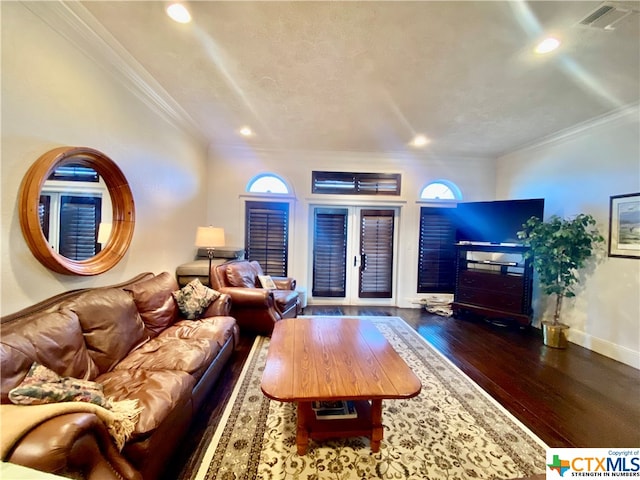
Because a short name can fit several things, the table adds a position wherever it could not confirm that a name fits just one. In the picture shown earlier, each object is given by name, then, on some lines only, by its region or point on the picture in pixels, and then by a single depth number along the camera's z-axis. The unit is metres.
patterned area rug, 1.54
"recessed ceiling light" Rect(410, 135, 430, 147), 3.99
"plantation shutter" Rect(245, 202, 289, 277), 4.84
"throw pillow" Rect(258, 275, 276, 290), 3.97
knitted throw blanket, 0.91
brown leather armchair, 3.27
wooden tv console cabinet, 3.84
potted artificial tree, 3.25
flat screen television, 3.87
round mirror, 1.65
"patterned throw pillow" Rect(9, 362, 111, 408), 1.12
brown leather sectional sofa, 0.99
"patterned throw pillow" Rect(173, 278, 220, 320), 2.77
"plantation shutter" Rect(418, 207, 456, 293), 5.04
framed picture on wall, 2.93
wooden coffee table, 1.51
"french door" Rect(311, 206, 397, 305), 5.07
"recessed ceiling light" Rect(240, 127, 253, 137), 3.88
